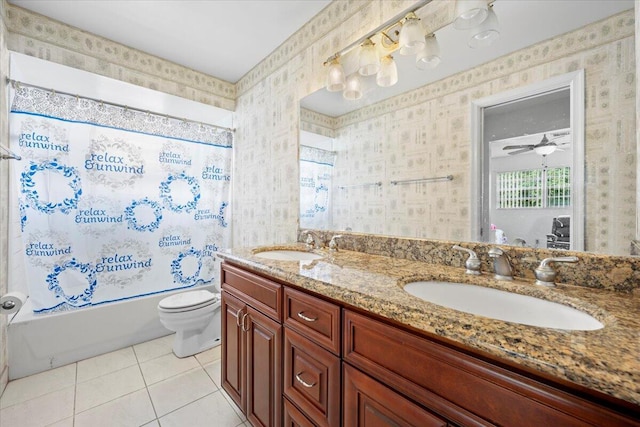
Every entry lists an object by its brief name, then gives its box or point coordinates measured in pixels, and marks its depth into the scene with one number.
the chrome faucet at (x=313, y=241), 1.76
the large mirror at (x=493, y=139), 0.83
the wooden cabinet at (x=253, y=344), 1.13
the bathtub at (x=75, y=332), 1.82
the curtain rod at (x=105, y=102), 1.79
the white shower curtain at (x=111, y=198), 1.88
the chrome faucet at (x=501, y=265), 0.94
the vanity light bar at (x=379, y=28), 1.29
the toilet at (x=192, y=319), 1.96
